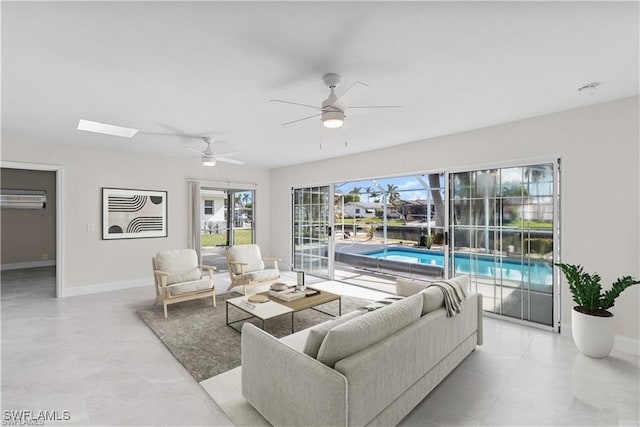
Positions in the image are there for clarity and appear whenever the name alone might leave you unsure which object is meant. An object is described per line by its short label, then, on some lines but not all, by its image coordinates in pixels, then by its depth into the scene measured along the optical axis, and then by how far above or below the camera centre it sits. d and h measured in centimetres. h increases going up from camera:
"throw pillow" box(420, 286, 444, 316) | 225 -67
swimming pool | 352 -70
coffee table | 309 -103
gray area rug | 269 -135
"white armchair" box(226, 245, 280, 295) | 467 -90
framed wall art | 518 +4
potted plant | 269 -95
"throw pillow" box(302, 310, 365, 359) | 171 -74
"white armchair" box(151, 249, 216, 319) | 391 -92
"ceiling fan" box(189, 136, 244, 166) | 430 +89
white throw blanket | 238 -69
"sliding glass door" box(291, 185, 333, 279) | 613 -34
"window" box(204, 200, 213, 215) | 865 +24
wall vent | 670 +39
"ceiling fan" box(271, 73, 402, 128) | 236 +90
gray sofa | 153 -91
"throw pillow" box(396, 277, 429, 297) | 322 -82
